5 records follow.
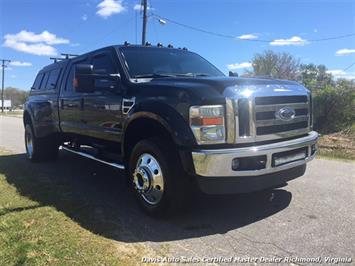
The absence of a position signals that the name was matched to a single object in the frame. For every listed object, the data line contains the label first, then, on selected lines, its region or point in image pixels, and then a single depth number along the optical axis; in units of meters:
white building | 81.19
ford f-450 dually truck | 4.14
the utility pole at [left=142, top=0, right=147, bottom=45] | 23.40
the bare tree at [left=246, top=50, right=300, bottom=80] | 43.17
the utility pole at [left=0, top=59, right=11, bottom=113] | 67.27
